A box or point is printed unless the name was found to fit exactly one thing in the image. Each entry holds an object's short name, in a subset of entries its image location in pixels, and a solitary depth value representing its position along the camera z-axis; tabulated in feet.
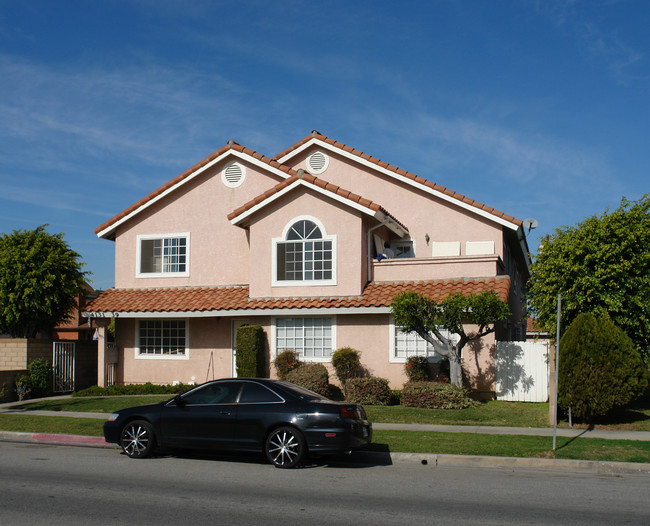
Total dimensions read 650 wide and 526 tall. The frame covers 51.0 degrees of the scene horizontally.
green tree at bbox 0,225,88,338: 69.62
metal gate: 71.56
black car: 34.09
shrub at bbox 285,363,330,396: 59.36
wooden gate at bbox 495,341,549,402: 60.64
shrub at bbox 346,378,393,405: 58.39
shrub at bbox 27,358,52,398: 67.82
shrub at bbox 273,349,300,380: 64.23
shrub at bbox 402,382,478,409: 55.36
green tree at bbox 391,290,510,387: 54.65
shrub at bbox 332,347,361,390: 62.85
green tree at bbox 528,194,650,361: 54.54
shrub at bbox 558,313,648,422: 46.47
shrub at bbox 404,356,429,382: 61.11
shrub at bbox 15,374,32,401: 66.08
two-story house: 64.69
